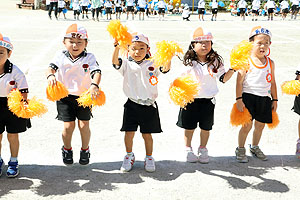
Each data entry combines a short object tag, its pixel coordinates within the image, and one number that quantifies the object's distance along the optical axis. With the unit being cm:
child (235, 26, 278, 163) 368
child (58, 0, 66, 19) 2109
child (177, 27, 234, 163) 359
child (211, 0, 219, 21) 2279
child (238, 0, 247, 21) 2370
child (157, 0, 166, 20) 2287
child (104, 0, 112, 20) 2129
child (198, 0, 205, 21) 2309
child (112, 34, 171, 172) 349
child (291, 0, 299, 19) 2477
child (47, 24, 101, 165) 340
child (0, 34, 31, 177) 325
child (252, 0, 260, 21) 2375
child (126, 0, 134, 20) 2202
